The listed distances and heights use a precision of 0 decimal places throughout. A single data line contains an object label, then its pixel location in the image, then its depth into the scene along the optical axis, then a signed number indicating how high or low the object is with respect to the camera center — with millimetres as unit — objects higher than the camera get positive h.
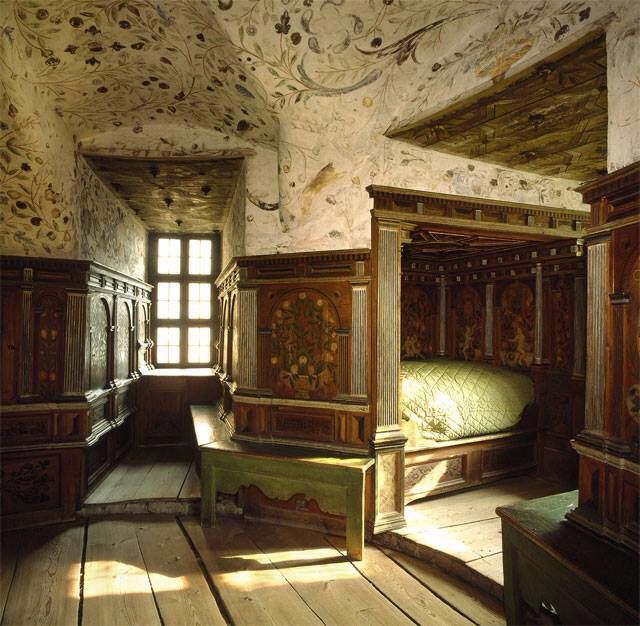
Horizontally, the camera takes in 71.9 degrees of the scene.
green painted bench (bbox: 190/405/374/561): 3131 -1142
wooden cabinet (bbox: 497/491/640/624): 1565 -948
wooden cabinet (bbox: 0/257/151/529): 3641 -546
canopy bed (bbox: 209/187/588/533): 3346 -404
